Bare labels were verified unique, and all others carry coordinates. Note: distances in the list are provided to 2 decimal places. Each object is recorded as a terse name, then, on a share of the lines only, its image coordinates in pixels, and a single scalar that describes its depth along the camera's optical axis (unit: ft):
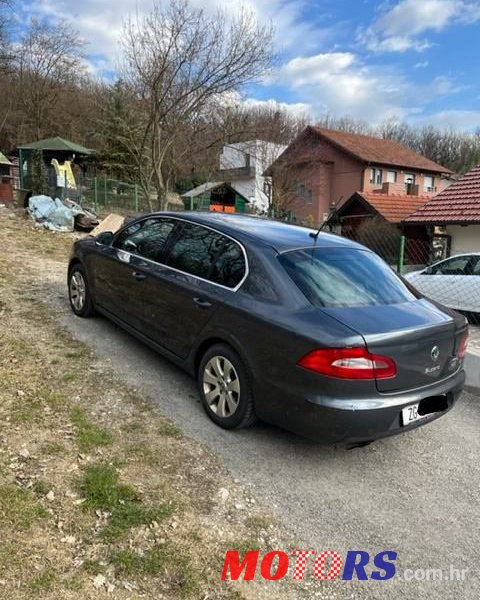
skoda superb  9.51
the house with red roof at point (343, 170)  99.71
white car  29.27
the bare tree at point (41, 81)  111.75
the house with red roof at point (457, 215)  39.19
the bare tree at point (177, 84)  44.47
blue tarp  46.19
